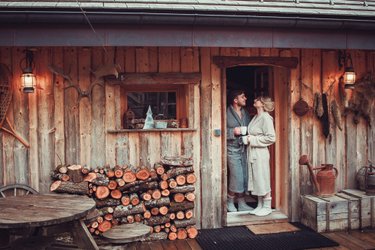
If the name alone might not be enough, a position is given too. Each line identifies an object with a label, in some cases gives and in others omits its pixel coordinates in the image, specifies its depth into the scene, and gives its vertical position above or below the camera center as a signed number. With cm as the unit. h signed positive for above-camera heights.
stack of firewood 611 -109
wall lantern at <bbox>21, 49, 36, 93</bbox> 602 +61
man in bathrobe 780 -62
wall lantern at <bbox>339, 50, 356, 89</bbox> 716 +64
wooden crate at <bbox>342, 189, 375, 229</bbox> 687 -154
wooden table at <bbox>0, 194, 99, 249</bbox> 444 -102
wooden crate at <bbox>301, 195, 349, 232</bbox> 671 -156
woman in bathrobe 736 -62
